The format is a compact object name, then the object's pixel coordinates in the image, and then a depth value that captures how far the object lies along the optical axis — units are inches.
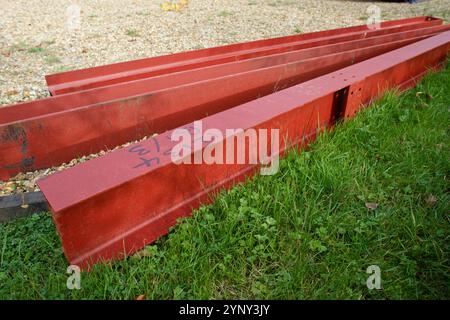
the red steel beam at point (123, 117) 90.4
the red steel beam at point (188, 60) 114.8
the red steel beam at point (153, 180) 60.5
